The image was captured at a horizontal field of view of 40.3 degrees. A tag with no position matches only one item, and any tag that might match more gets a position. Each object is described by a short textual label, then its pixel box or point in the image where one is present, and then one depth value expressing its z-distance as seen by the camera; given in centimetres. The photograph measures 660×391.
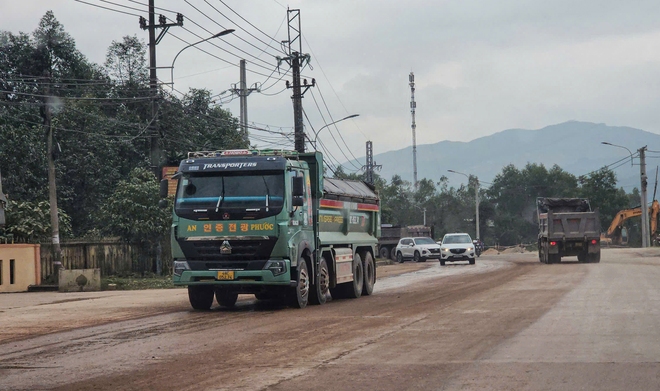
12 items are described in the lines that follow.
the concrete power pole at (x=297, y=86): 3912
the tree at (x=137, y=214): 3609
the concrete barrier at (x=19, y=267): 2847
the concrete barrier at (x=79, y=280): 2761
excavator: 7000
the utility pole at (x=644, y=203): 6594
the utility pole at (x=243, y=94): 5099
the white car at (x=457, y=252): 4703
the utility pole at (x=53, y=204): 2983
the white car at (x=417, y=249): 5522
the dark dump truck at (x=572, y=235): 4260
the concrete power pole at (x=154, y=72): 3241
